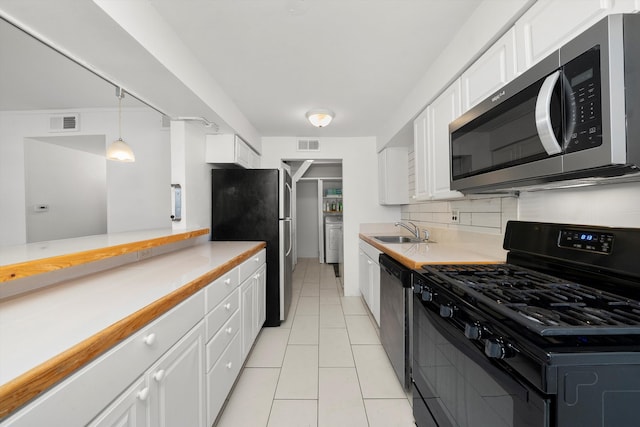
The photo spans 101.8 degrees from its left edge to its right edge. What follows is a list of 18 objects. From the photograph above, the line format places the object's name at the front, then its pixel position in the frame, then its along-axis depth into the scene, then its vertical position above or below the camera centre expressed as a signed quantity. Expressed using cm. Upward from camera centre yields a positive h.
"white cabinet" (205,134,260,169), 282 +70
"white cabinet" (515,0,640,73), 83 +69
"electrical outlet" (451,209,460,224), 237 -5
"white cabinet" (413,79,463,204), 176 +51
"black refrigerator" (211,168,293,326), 282 +0
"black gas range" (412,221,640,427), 60 -34
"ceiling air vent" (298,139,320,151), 384 +100
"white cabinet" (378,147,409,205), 343 +48
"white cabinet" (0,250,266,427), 61 -55
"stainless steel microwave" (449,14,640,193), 71 +31
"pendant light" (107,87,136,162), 252 +61
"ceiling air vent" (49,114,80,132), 311 +111
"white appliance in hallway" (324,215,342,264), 605 -65
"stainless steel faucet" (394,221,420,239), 293 -24
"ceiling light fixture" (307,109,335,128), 281 +104
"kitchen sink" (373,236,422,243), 316 -34
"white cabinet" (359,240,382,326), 254 -72
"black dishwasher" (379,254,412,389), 169 -74
